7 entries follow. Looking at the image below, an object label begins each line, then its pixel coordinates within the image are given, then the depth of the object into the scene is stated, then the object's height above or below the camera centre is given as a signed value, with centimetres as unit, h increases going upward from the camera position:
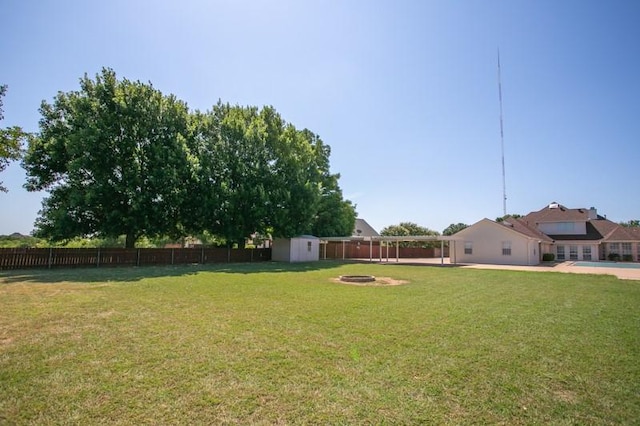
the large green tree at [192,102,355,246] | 2495 +513
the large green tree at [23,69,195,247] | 2030 +468
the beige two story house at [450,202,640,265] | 2923 +78
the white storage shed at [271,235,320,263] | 2877 -61
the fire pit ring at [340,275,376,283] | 1402 -149
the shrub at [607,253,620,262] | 3256 -79
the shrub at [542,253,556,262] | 3256 -93
